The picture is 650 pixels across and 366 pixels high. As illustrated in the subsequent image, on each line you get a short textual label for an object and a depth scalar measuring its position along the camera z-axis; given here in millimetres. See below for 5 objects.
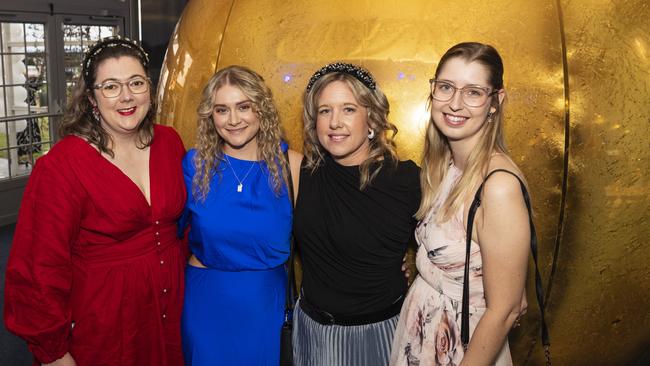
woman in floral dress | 1618
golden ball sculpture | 1924
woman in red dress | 1951
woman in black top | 1999
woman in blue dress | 2184
